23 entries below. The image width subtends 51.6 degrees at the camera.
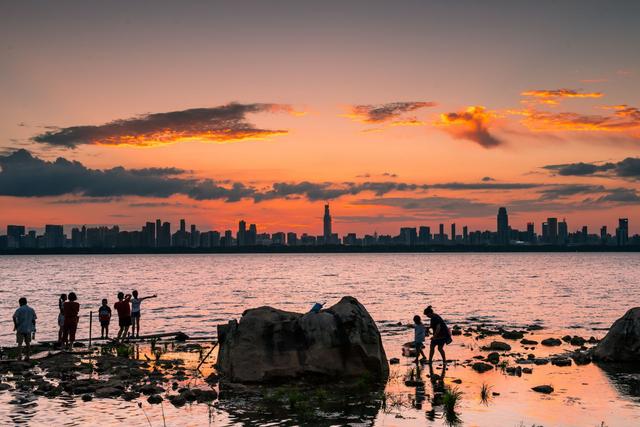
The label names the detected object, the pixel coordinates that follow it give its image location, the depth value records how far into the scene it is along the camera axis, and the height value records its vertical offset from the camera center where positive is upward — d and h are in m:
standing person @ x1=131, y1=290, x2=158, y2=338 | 39.74 -4.04
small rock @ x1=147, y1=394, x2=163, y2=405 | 22.19 -5.26
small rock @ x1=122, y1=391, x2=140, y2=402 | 22.69 -5.29
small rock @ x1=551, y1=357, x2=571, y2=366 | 30.84 -5.73
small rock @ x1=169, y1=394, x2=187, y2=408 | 21.97 -5.29
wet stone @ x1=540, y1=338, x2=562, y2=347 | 38.62 -6.04
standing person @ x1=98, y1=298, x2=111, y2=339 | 39.27 -4.26
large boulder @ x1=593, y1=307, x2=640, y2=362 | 31.00 -4.92
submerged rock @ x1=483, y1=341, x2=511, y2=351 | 36.25 -5.86
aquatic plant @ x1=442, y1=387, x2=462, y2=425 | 20.08 -5.37
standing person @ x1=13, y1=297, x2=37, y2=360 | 29.95 -3.61
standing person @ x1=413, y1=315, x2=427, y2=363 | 30.78 -4.45
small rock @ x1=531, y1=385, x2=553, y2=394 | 24.54 -5.57
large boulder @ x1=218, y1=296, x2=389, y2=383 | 26.03 -4.25
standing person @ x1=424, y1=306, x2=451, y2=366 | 29.69 -4.28
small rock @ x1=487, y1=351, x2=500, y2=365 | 31.15 -5.63
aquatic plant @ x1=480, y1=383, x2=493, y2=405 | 22.78 -5.52
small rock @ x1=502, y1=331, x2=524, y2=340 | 42.19 -6.16
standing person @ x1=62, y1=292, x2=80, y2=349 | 34.50 -4.05
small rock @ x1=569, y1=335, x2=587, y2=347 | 38.97 -6.08
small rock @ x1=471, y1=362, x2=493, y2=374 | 29.03 -5.63
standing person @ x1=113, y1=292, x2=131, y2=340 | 37.29 -3.97
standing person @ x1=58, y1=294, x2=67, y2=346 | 35.59 -3.98
